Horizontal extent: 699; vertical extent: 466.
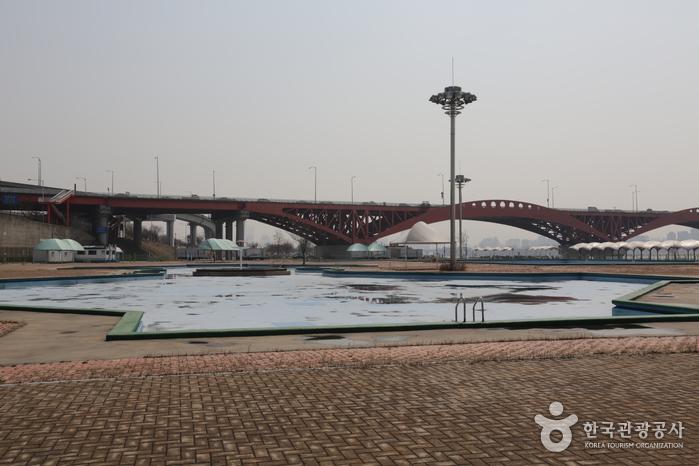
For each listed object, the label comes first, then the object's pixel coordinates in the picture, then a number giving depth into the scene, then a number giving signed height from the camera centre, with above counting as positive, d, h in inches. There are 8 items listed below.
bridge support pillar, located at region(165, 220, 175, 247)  5724.4 +169.9
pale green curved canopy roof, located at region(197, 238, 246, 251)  2942.9 +17.7
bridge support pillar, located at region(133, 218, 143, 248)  4342.8 +131.1
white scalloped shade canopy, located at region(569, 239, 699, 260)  2945.4 -0.7
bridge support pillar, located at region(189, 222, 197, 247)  6119.6 +176.6
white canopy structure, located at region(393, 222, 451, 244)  1919.3 +36.9
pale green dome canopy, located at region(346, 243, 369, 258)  3833.9 -18.8
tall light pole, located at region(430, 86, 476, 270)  1701.5 +441.4
